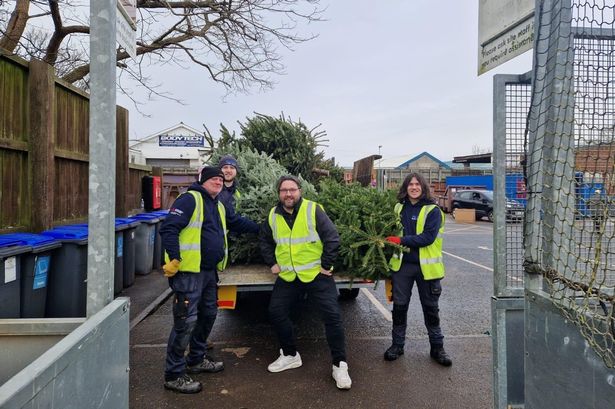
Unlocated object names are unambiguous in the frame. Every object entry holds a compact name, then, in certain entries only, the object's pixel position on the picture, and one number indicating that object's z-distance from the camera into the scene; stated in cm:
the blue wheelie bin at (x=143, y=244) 790
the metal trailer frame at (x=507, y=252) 227
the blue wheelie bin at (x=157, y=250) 857
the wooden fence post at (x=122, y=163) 809
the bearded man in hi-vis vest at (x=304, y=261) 366
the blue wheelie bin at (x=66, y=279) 478
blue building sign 3909
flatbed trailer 399
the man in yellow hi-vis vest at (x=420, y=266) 398
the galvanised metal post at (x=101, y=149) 173
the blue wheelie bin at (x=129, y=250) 693
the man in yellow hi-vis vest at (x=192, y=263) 343
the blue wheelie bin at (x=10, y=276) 381
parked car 2233
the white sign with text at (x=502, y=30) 206
